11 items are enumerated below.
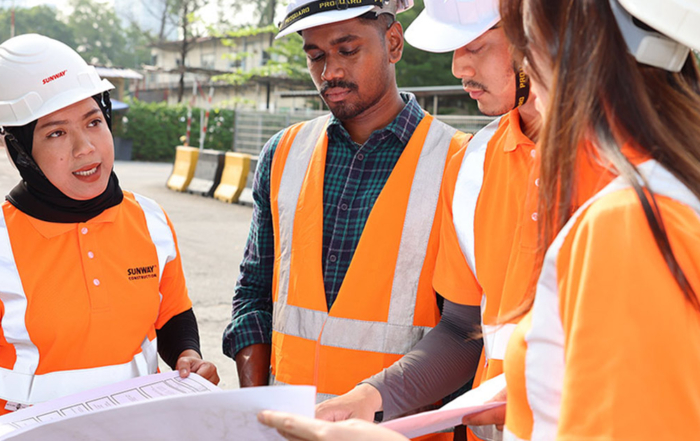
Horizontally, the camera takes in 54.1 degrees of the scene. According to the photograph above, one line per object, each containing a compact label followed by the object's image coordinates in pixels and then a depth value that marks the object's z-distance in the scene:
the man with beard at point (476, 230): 1.77
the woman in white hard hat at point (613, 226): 0.86
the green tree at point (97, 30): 85.12
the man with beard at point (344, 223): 2.30
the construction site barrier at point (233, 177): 14.87
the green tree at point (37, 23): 77.44
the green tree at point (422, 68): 31.28
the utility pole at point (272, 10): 45.67
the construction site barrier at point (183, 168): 16.94
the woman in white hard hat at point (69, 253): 2.19
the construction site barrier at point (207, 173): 16.03
